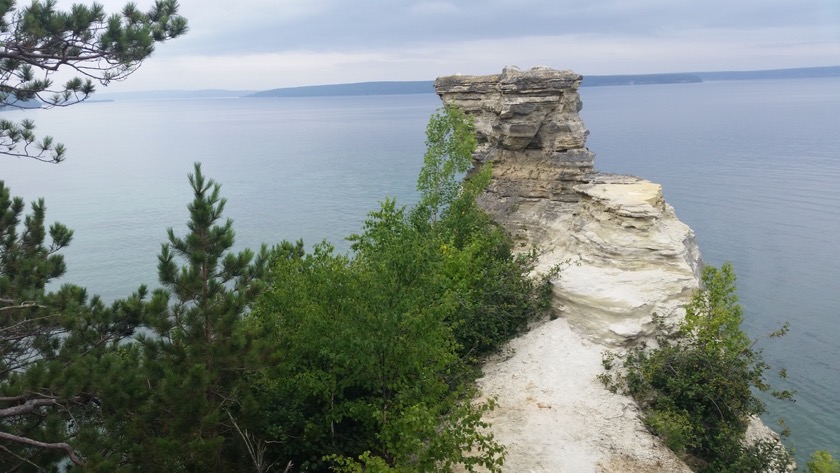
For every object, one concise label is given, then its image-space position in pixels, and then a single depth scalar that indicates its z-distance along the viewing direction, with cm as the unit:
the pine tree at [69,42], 1286
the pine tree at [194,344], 1167
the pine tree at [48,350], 1172
